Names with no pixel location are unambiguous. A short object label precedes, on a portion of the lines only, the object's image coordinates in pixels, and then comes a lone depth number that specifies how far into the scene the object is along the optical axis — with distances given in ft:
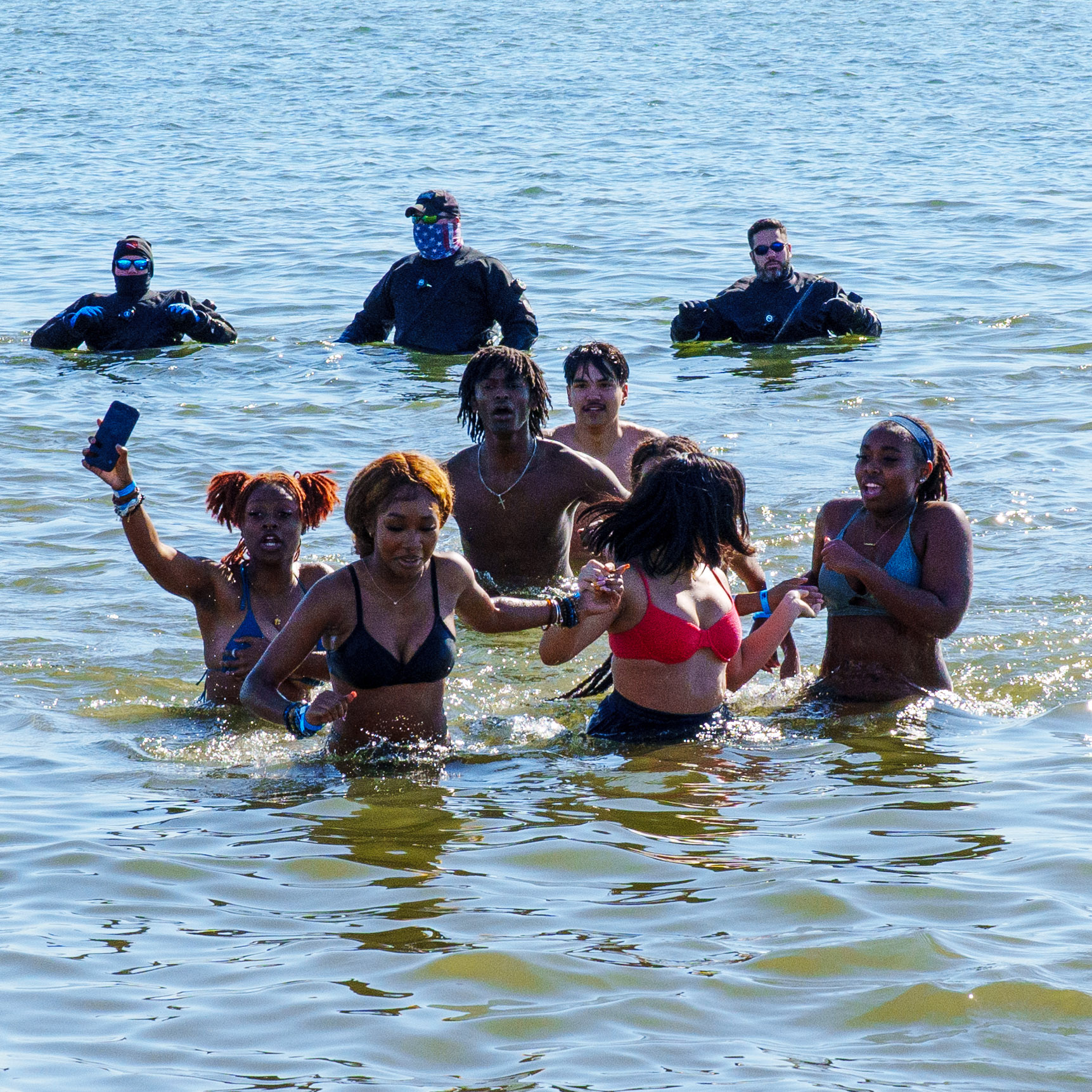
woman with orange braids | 41.22
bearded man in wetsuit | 90.58
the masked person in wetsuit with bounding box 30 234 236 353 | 90.79
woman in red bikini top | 35.65
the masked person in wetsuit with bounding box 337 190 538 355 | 85.20
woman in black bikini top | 34.47
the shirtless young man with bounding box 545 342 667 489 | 53.88
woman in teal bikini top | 39.17
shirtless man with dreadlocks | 50.42
